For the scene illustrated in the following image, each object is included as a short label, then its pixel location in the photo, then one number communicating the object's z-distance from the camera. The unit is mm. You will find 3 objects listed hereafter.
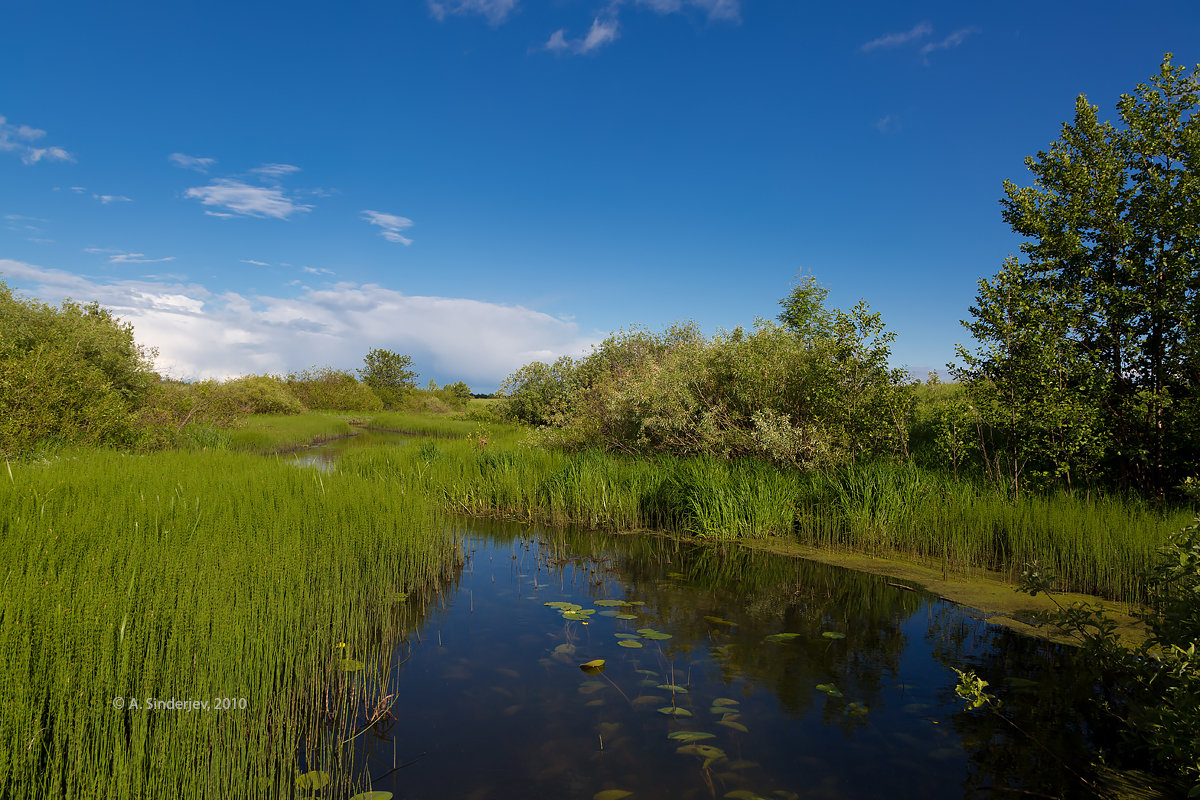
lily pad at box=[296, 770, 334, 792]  3729
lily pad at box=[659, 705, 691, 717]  4961
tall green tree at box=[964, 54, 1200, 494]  9602
